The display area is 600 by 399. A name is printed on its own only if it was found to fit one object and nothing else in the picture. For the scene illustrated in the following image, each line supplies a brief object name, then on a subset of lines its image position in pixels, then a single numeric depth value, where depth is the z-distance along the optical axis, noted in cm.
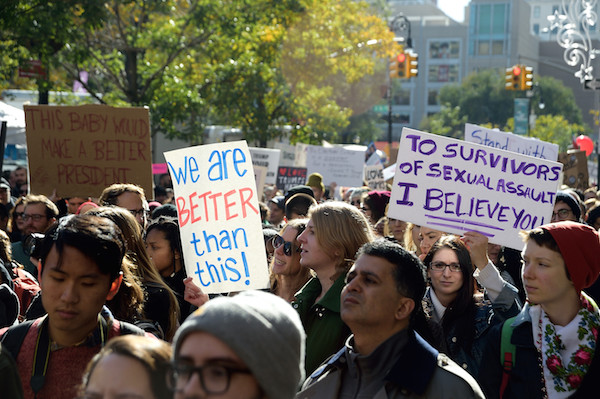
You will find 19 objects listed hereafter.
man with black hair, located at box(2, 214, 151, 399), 294
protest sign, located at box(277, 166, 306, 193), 1766
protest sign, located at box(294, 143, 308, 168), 2162
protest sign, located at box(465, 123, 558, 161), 1098
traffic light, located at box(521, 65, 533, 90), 2775
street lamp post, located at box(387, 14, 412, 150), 3524
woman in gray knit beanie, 209
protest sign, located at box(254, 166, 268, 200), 1273
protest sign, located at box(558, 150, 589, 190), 1564
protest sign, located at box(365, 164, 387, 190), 1667
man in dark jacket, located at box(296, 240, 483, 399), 314
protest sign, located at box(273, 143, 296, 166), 2186
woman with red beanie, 381
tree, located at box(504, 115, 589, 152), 6259
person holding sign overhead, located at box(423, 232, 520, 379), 469
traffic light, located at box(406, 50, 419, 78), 2767
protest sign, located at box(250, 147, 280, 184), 1631
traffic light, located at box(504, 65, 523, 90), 2775
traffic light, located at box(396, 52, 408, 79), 2787
